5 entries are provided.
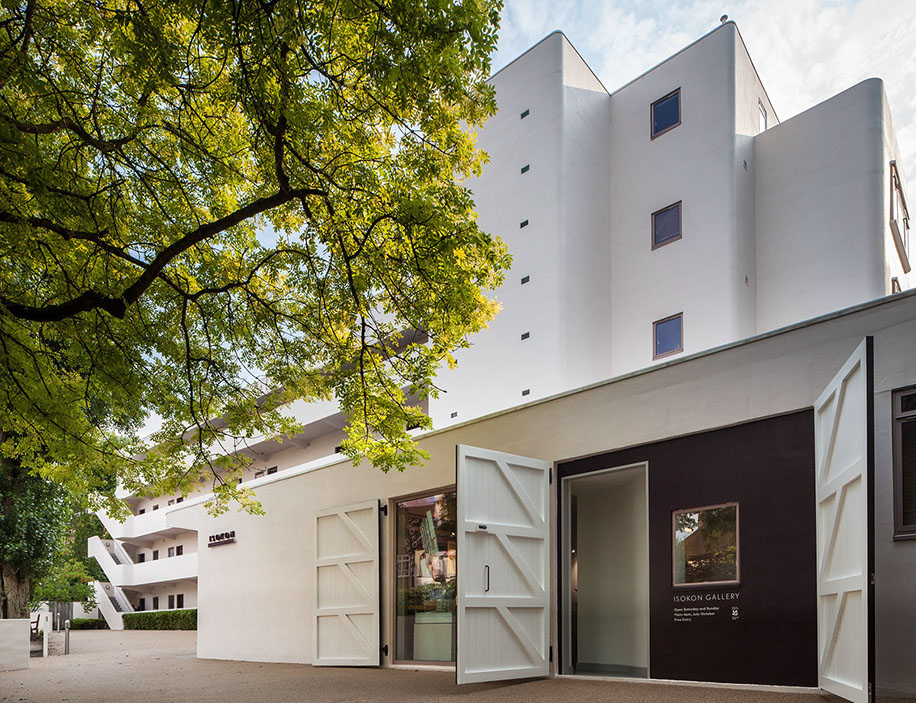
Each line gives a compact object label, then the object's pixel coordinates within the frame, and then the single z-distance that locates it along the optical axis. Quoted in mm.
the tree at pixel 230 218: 6098
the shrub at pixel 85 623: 42156
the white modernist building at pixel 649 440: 6840
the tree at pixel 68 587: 40250
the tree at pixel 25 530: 18031
